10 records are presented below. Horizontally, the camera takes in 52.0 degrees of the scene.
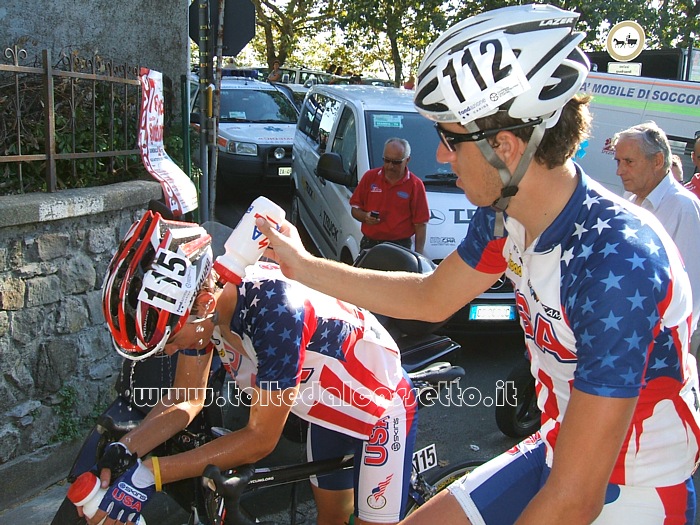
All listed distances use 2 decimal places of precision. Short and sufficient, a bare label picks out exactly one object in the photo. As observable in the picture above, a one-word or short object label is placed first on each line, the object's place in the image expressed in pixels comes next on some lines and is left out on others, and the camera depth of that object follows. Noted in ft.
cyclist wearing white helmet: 4.95
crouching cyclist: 7.43
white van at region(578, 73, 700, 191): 29.09
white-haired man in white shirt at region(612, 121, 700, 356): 14.42
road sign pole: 23.40
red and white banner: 16.01
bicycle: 7.48
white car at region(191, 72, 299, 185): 39.81
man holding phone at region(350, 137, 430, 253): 21.11
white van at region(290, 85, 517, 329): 21.13
